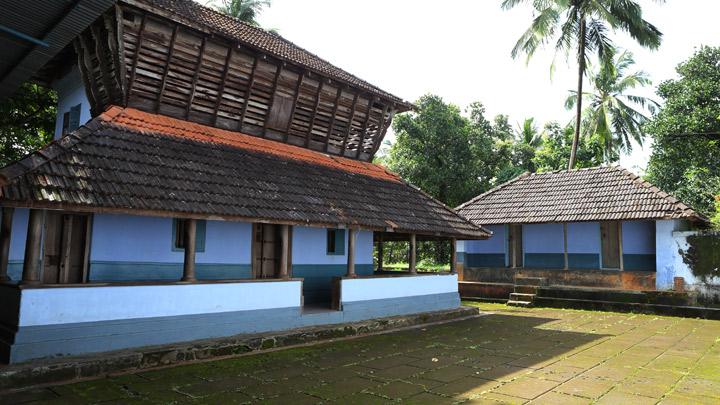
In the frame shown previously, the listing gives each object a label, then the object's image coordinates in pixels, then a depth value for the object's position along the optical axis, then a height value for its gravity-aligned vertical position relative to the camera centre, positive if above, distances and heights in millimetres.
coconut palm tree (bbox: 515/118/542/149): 30516 +7534
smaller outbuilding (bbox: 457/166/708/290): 13344 +837
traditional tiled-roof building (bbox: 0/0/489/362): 6113 +784
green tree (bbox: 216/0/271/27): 25844 +12771
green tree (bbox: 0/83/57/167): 13633 +3566
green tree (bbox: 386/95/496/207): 23797 +5083
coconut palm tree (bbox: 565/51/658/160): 25953 +7782
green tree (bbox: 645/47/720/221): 20875 +5612
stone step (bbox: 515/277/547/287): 15305 -794
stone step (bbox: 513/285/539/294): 14781 -1015
